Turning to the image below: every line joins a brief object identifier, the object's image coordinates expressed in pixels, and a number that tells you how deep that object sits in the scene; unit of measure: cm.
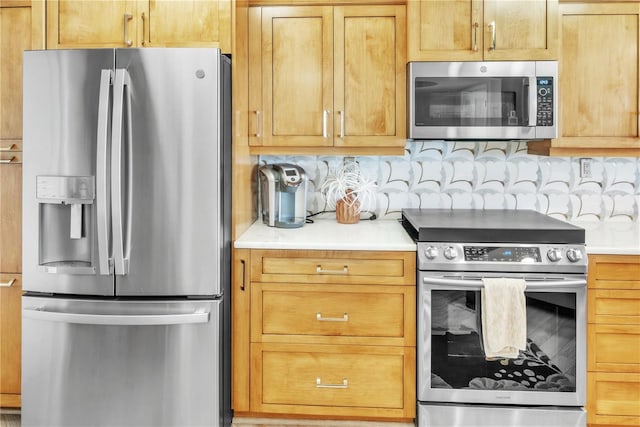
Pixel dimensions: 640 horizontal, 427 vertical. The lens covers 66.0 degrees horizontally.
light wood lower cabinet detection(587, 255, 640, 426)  211
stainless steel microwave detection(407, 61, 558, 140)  238
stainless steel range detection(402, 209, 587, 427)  208
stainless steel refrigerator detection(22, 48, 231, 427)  196
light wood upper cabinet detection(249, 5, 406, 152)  251
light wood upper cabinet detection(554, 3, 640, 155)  246
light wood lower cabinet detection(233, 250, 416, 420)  216
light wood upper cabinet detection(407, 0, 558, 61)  239
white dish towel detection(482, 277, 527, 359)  205
